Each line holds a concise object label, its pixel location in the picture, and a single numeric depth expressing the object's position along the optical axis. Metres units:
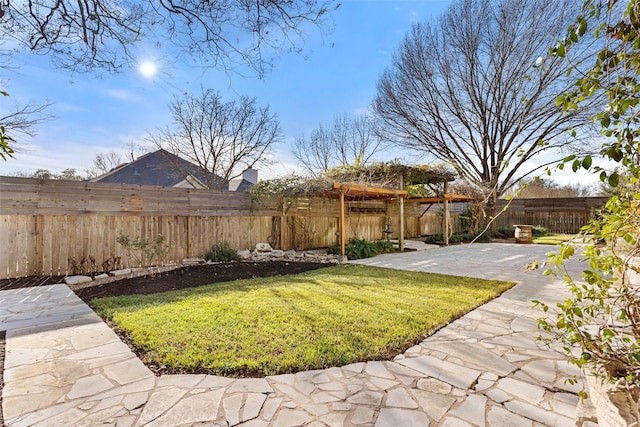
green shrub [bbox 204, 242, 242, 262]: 7.20
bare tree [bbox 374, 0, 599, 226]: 10.77
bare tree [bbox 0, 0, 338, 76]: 2.95
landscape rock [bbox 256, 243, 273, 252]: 8.03
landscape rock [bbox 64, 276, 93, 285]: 5.07
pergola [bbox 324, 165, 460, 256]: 7.65
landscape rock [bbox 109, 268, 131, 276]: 5.72
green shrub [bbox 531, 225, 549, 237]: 14.15
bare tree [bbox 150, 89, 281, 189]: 14.15
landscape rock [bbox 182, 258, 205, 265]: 6.88
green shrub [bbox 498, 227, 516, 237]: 14.34
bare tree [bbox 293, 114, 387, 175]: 16.66
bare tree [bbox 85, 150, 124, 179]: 19.19
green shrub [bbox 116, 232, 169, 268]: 6.00
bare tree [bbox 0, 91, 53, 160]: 5.36
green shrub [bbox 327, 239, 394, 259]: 8.31
